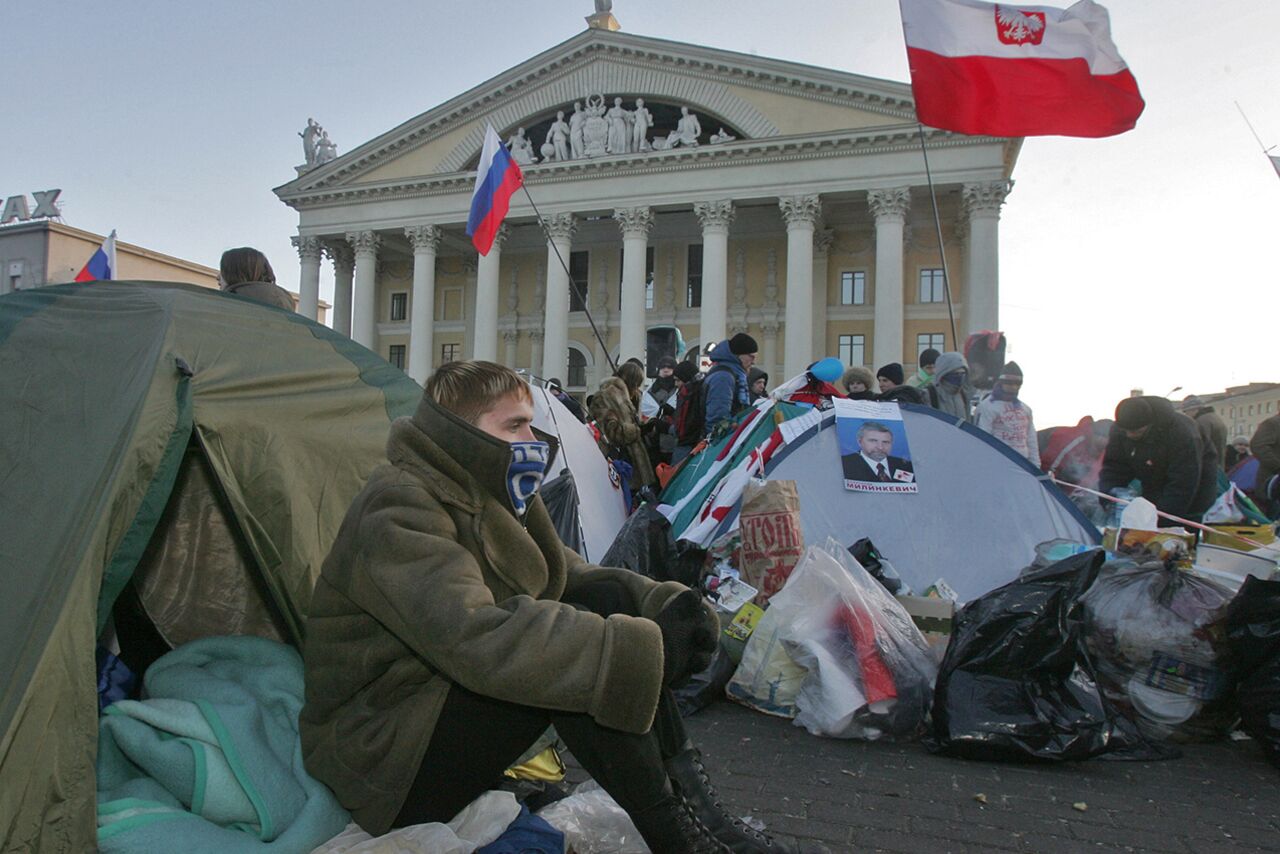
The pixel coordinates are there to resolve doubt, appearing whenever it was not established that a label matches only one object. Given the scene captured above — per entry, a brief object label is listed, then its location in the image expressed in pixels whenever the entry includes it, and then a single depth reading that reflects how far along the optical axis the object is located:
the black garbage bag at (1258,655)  3.30
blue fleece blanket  1.98
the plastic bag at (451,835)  1.95
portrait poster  5.17
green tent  1.90
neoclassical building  27.95
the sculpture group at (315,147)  35.94
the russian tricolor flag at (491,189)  10.99
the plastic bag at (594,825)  2.38
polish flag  6.39
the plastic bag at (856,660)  3.53
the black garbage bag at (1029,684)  3.24
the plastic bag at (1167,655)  3.52
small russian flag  11.68
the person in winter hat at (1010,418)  6.79
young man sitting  1.77
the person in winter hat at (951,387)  6.79
